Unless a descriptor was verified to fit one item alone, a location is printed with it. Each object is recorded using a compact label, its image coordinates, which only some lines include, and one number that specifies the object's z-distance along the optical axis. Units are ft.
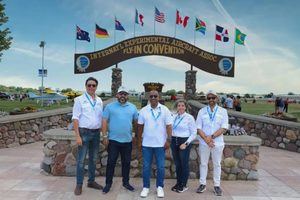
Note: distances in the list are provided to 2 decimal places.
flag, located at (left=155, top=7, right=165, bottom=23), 47.19
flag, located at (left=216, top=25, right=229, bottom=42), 48.61
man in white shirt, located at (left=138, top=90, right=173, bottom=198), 11.42
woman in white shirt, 11.95
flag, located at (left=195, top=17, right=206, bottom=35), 48.52
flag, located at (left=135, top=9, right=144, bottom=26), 48.06
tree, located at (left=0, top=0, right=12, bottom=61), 38.17
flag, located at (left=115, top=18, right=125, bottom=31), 48.79
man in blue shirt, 11.59
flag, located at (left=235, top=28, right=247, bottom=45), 47.85
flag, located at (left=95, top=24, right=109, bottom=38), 47.64
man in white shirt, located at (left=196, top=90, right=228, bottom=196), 11.81
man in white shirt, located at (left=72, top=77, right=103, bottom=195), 11.58
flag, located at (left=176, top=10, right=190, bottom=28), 47.61
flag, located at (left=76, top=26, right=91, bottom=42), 47.55
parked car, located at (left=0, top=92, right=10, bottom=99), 99.76
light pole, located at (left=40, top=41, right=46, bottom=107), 78.07
